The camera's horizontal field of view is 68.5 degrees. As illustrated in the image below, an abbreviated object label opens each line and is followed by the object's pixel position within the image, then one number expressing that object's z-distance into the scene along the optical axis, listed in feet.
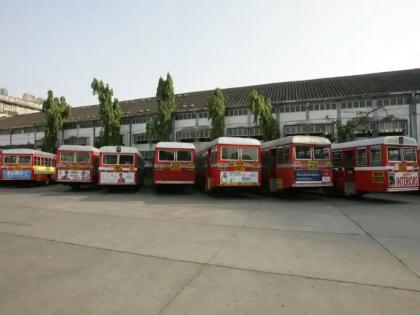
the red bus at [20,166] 69.56
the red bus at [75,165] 57.67
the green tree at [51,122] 119.34
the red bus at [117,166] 54.54
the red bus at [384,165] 40.63
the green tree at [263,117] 89.10
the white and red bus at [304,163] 42.73
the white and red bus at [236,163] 45.11
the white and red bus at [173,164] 51.98
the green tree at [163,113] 100.89
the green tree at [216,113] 94.63
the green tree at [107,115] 107.24
